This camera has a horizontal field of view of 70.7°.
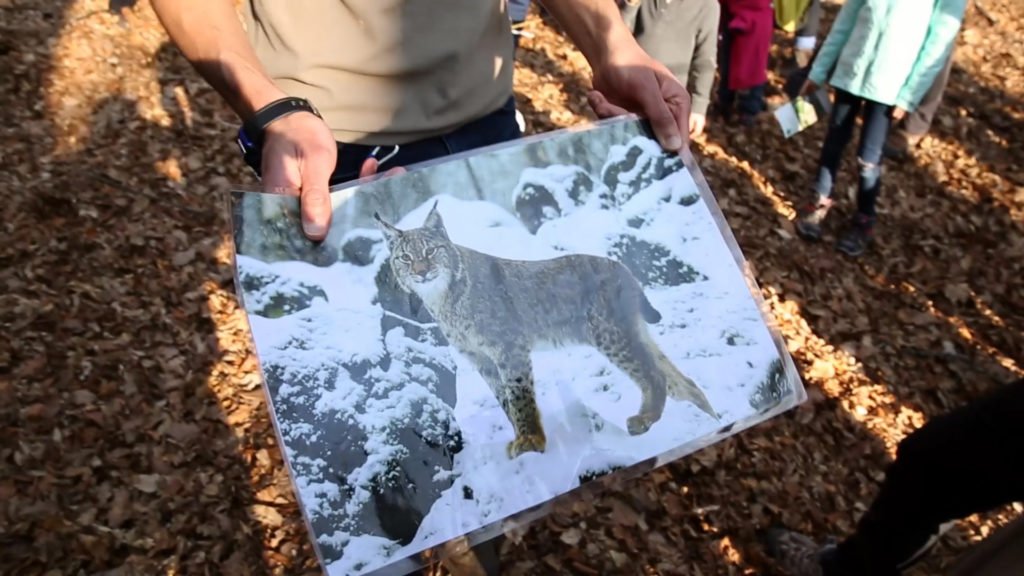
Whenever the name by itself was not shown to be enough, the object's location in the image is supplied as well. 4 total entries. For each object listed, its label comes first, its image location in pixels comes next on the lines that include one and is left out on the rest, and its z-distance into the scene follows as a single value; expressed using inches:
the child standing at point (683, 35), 132.6
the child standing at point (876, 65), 128.6
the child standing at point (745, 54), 171.5
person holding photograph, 44.6
